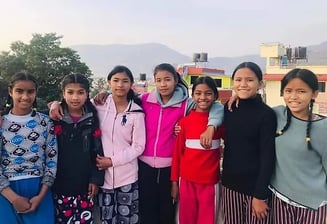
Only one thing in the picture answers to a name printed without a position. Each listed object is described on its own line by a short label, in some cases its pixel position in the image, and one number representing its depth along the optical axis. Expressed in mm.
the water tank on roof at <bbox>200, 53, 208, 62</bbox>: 29288
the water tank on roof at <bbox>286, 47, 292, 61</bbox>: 23916
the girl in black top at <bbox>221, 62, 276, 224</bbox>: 2266
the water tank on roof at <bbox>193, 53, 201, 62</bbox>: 29517
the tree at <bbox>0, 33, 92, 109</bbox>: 21562
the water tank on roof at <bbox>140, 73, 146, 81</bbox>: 33144
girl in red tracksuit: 2561
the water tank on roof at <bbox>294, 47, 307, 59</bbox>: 24362
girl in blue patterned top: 2377
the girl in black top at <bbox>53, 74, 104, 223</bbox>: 2547
